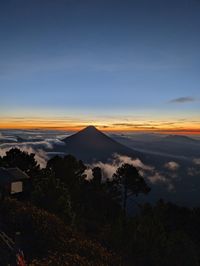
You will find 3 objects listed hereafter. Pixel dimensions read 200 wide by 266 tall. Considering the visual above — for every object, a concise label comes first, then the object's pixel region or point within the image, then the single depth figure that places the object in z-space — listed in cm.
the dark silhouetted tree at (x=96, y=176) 3356
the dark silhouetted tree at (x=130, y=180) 3185
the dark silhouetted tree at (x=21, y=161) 2894
